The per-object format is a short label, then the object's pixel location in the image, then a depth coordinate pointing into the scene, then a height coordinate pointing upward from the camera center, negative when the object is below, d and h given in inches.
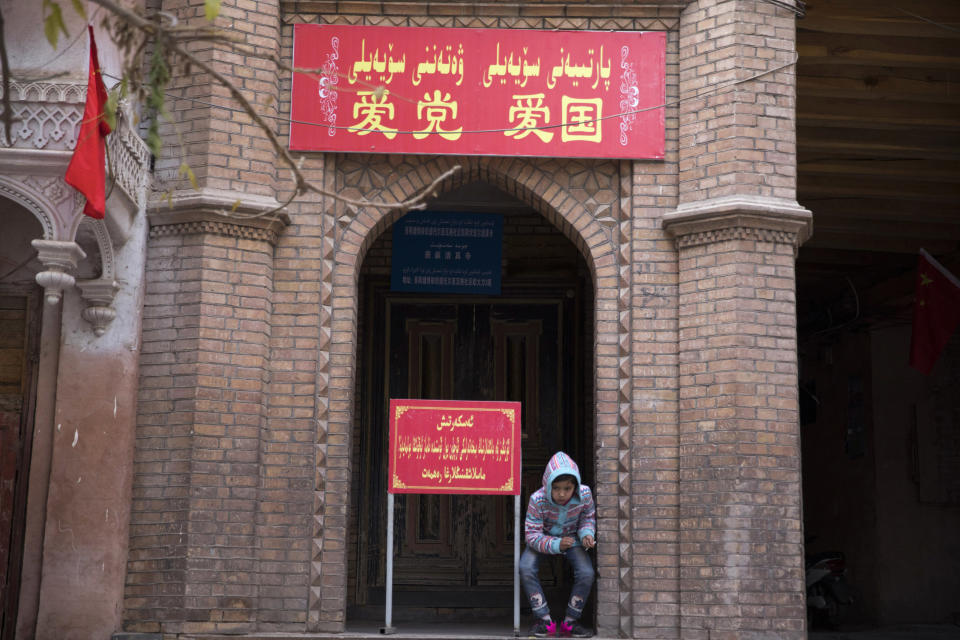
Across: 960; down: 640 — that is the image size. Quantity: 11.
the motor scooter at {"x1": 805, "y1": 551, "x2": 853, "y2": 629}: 496.1 -24.6
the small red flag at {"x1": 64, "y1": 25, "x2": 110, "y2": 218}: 272.8 +84.9
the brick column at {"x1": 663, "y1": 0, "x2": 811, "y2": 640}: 321.4 +58.5
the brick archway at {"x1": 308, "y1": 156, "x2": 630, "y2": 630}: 334.0 +69.9
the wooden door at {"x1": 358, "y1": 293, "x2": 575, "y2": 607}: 440.8 +52.6
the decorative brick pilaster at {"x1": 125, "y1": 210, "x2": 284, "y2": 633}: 322.0 +27.0
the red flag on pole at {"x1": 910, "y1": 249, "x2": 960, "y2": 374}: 495.5 +94.4
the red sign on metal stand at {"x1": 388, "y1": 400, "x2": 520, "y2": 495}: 333.9 +22.1
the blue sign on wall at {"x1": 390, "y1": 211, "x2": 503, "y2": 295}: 419.8 +97.9
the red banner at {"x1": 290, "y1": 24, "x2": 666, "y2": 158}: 351.3 +130.1
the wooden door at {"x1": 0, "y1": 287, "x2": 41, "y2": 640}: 327.9 +27.3
